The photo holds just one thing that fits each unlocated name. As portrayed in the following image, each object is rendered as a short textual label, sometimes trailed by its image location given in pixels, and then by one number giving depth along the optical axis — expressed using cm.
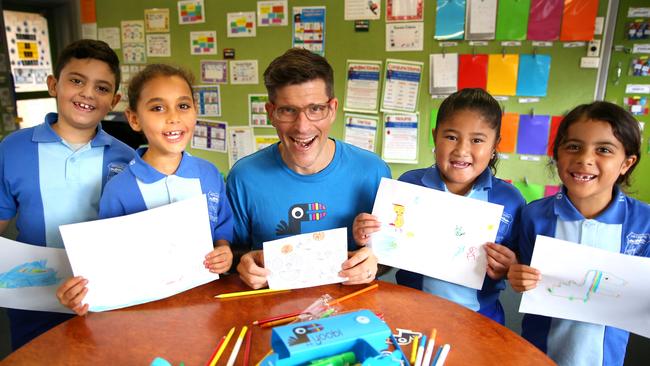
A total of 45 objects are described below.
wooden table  105
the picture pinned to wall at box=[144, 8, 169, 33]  413
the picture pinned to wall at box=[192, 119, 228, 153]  427
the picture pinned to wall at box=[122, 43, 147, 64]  431
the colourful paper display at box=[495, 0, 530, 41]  322
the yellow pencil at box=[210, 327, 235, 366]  101
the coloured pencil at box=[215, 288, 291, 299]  133
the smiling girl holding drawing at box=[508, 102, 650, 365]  139
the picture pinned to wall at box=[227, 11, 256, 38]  389
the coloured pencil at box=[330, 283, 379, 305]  129
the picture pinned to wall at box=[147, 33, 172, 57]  421
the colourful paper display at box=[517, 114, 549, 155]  340
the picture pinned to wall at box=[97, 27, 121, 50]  435
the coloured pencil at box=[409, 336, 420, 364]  103
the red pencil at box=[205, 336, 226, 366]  101
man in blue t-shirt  159
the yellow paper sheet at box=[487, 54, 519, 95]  333
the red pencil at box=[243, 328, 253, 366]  101
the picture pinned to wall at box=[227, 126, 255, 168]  420
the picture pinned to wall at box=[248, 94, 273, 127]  408
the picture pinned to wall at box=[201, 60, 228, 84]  409
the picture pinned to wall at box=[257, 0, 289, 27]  378
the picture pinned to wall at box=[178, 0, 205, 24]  401
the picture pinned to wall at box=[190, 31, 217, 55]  405
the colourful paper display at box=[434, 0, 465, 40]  334
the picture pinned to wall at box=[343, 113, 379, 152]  380
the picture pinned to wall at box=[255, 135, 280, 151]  418
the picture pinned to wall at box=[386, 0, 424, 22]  343
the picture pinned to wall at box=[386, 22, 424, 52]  348
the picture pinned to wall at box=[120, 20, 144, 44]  425
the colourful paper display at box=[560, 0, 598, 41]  310
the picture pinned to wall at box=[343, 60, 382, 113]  368
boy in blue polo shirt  162
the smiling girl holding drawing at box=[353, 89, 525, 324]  155
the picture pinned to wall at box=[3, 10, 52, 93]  474
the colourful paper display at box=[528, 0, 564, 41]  316
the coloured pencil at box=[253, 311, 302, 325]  117
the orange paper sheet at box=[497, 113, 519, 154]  345
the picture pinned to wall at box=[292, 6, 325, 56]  370
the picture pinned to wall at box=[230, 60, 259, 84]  402
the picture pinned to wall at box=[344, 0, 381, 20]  353
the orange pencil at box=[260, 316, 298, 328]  116
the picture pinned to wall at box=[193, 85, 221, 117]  419
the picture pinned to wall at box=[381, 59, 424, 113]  357
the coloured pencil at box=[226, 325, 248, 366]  101
